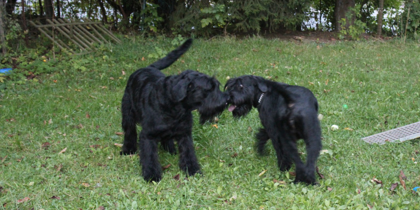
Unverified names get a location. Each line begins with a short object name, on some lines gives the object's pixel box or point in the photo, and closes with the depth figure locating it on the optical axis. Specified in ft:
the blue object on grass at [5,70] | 27.05
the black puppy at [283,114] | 12.02
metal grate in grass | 16.05
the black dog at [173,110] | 12.92
